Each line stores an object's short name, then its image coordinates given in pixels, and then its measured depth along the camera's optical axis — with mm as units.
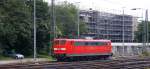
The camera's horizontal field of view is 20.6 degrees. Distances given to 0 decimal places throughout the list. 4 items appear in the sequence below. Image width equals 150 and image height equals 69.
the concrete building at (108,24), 117081
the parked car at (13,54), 59138
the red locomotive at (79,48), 42781
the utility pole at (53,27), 51688
